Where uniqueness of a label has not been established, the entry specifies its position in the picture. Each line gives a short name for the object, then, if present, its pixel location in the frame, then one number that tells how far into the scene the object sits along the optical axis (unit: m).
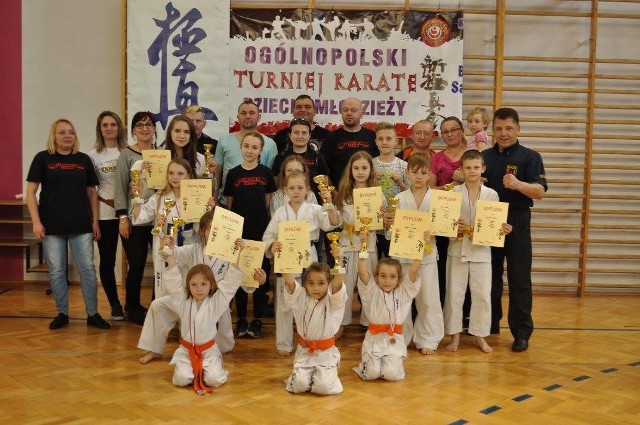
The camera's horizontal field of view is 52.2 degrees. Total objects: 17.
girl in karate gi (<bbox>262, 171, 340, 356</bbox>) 4.65
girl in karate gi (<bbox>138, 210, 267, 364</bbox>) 4.48
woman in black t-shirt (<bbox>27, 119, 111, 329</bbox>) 5.19
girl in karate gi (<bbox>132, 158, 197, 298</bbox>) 4.77
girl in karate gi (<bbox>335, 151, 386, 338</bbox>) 4.77
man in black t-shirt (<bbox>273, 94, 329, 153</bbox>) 5.77
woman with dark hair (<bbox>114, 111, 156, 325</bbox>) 5.19
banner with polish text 6.84
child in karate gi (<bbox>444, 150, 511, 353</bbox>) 4.82
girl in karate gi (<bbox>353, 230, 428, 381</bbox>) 4.19
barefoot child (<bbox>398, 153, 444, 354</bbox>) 4.78
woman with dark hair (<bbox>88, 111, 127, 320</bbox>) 5.48
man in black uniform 4.86
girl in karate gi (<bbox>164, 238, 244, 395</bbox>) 4.02
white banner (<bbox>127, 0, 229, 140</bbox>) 6.79
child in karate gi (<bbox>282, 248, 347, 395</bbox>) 3.92
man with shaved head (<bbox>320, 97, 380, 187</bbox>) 5.47
